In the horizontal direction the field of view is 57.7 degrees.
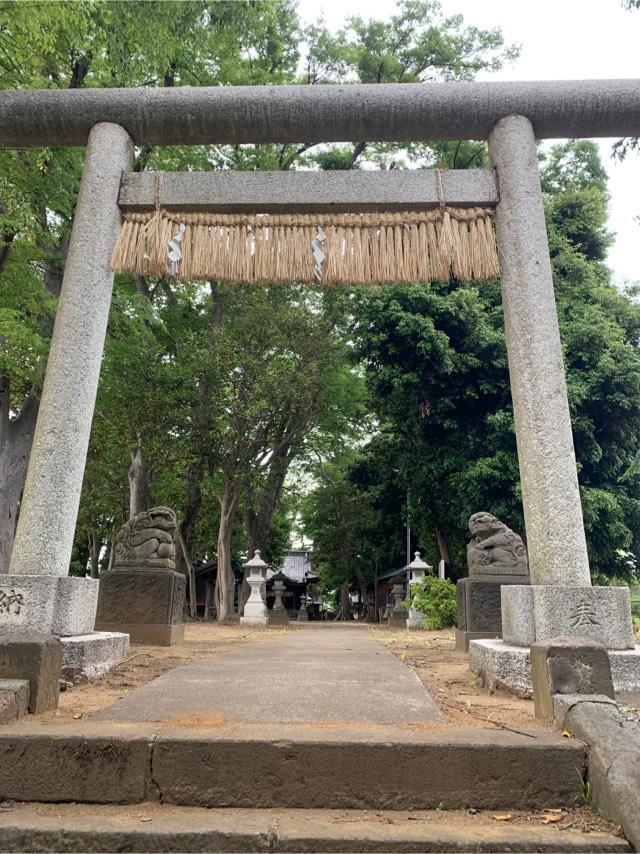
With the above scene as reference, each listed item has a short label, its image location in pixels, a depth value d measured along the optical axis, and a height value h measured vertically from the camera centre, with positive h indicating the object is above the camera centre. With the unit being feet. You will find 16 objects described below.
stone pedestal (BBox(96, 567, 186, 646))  21.91 -0.01
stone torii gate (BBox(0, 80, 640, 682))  12.71 +10.43
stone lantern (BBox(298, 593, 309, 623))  115.80 -0.75
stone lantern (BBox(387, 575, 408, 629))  51.17 -0.25
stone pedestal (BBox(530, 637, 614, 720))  8.97 -0.87
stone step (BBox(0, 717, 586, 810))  6.88 -1.88
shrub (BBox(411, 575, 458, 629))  39.09 +0.40
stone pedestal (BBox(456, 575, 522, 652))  22.59 +0.15
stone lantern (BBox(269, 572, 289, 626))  54.39 -0.32
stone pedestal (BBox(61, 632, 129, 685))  11.74 -1.08
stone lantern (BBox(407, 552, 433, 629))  51.60 +3.51
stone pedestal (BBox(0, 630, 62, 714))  8.94 -0.95
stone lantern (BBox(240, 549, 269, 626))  51.08 +0.89
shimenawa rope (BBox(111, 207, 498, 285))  14.90 +8.99
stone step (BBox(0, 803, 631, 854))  5.91 -2.26
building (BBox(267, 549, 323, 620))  118.52 +4.64
